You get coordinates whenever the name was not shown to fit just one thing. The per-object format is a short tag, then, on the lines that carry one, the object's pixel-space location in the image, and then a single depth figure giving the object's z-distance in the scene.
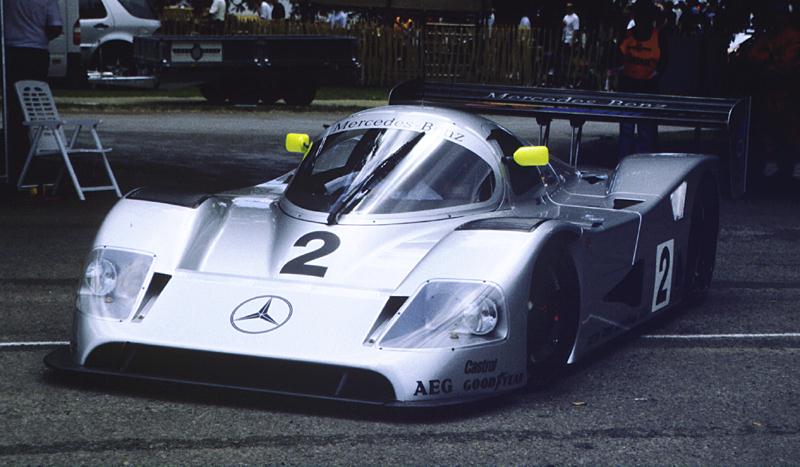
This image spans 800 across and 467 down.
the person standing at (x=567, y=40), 28.58
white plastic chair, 11.34
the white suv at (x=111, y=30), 23.70
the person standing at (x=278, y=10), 29.84
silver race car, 5.42
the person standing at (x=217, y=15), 25.92
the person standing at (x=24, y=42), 12.12
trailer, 21.30
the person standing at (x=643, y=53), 13.59
